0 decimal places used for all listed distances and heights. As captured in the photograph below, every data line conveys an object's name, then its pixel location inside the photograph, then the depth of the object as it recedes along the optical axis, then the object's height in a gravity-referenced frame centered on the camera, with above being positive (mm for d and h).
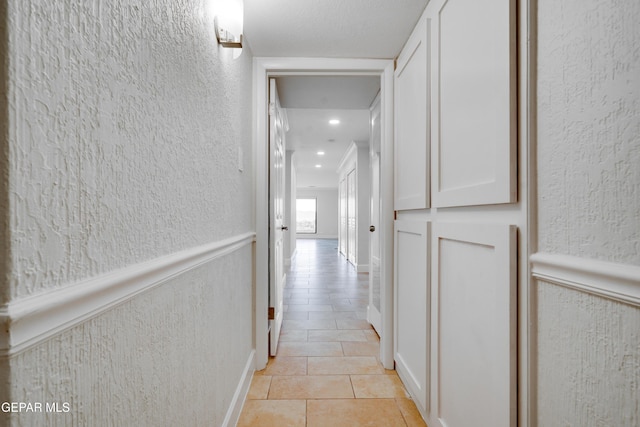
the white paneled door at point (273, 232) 2434 -119
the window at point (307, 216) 14744 -23
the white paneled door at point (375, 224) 2984 -74
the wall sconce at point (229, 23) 1324 +752
